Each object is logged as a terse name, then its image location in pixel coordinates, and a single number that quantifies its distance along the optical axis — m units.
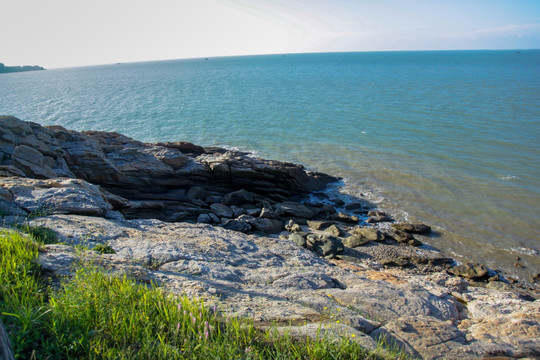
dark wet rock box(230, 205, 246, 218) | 16.58
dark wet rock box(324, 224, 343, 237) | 15.86
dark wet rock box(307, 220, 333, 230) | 16.59
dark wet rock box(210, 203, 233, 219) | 16.16
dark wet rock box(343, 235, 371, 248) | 15.00
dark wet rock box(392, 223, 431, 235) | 16.17
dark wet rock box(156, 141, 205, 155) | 21.84
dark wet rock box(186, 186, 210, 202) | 17.55
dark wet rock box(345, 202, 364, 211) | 18.95
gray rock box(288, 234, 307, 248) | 14.06
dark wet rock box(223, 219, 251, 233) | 14.68
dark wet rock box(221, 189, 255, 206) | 17.94
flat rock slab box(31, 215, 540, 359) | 5.12
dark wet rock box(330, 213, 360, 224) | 17.50
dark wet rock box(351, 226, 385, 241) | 15.55
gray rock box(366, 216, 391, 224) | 17.47
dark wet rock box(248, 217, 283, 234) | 15.33
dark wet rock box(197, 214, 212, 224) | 15.38
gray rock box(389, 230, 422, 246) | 15.41
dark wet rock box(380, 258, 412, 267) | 13.76
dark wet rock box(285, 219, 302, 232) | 15.71
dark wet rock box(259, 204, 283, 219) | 16.44
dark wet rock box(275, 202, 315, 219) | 17.56
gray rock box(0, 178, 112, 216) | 8.64
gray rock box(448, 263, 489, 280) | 12.98
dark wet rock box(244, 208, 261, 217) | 16.67
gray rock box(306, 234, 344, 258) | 13.78
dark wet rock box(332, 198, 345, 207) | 19.50
